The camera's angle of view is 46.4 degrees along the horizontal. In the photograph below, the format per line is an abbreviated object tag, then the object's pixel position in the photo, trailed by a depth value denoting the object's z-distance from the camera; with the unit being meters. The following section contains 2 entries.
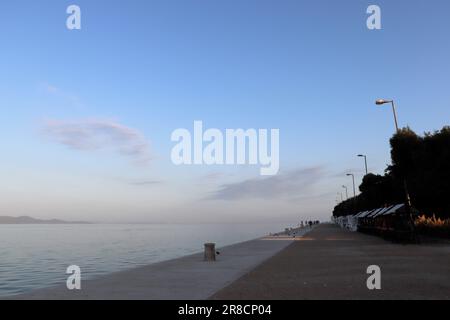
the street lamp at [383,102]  35.94
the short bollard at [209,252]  24.12
